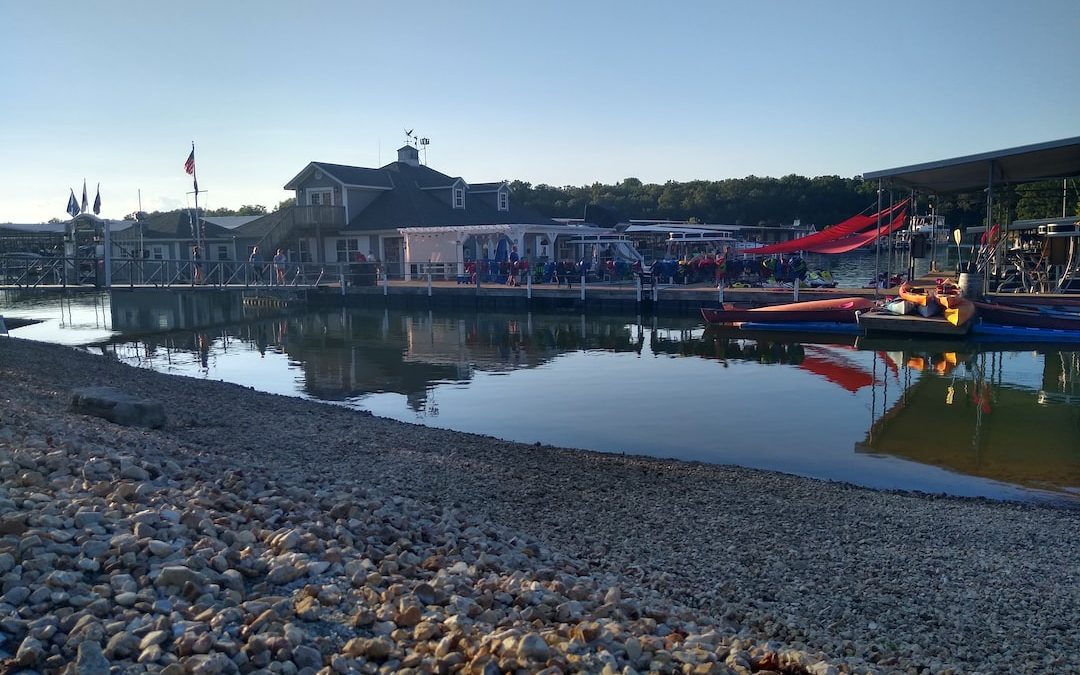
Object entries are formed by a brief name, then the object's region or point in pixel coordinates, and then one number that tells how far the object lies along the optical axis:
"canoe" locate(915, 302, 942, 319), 24.02
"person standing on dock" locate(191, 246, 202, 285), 38.38
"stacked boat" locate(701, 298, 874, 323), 26.38
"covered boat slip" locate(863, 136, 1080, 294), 23.10
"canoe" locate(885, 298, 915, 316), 24.31
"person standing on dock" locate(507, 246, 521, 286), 37.38
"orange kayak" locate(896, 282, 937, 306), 24.20
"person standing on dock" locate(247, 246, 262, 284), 40.35
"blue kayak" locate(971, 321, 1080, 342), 22.62
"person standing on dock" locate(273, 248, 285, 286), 40.53
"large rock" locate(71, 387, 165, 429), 9.81
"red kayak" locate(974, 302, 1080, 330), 22.75
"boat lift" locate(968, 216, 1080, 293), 26.19
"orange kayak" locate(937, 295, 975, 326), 23.09
